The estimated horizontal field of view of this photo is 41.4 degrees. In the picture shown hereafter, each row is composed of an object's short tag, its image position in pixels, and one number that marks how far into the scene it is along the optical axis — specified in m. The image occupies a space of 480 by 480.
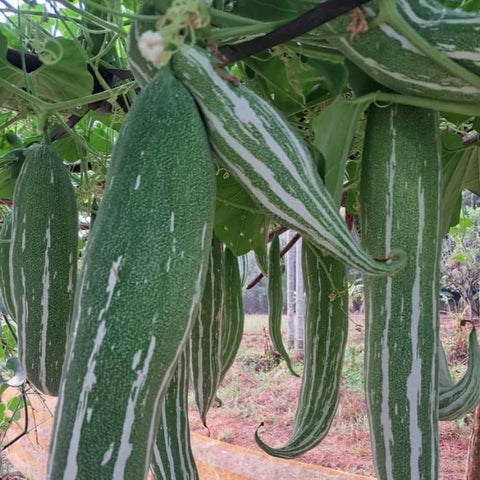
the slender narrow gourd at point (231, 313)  0.86
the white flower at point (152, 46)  0.33
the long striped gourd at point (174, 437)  0.63
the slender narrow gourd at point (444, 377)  0.64
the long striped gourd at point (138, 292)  0.34
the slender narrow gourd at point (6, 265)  0.78
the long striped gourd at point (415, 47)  0.40
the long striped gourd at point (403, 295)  0.48
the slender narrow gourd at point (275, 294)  0.88
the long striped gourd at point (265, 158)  0.35
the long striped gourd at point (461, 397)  0.62
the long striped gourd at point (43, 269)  0.61
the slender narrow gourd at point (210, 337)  0.77
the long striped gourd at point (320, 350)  0.72
